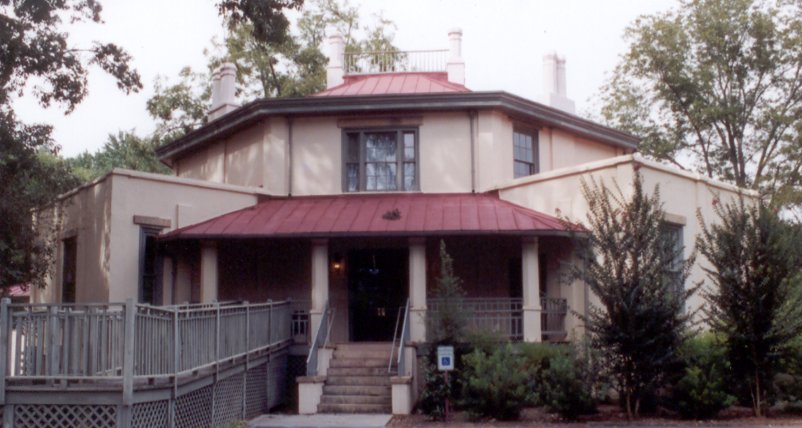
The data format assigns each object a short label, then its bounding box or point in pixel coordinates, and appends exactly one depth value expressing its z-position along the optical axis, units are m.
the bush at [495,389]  14.20
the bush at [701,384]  13.78
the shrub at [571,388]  13.96
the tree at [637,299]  13.82
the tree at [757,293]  14.16
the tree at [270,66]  37.22
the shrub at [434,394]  14.75
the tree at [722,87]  35.47
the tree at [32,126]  18.33
